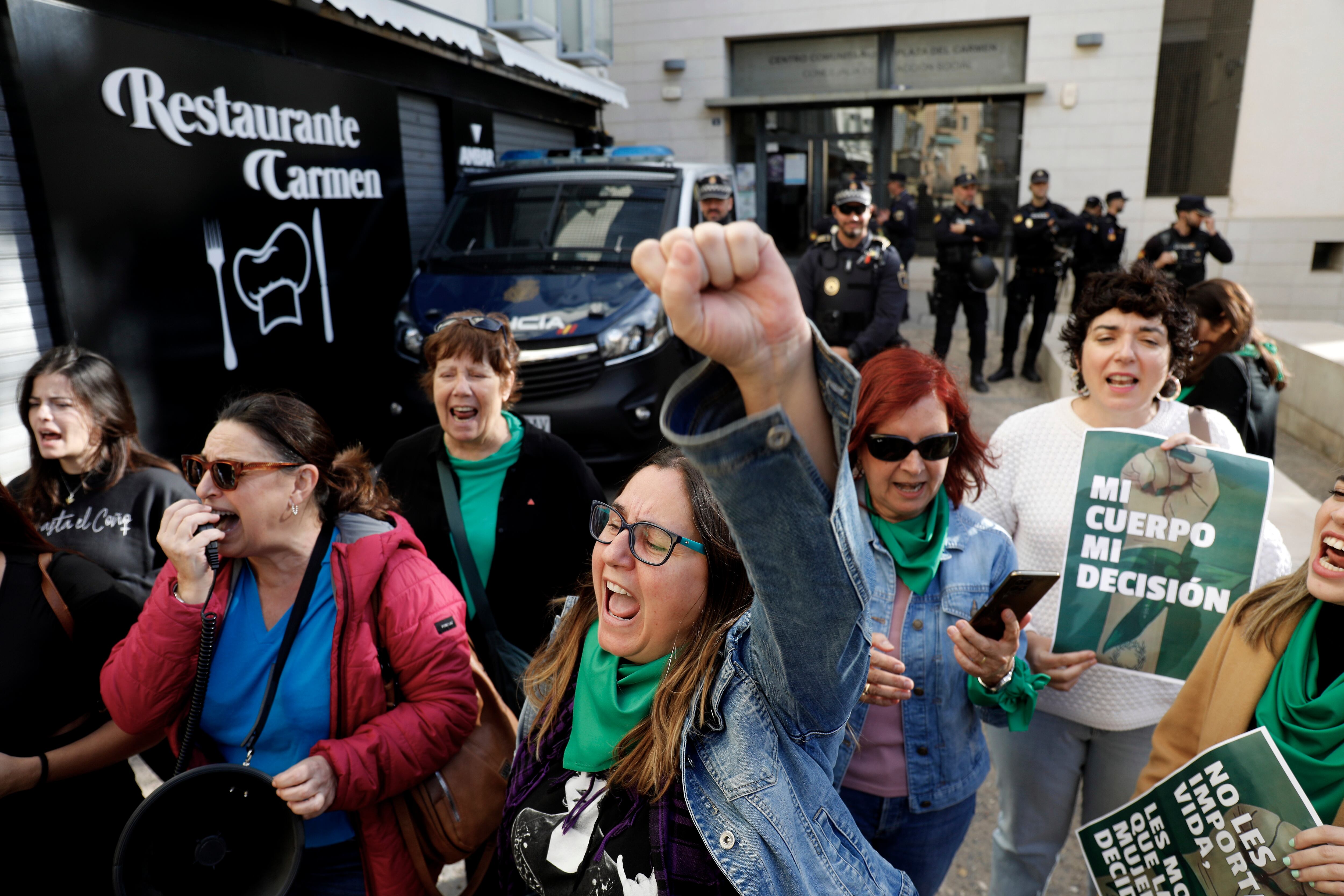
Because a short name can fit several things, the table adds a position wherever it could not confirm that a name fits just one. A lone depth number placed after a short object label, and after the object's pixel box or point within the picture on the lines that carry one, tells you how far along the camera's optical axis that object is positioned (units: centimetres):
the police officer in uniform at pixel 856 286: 639
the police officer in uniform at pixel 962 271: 919
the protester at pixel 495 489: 284
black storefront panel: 464
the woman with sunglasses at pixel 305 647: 189
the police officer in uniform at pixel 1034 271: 942
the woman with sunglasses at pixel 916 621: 207
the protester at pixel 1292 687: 167
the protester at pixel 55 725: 200
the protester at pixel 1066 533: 235
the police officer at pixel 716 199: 727
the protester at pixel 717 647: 88
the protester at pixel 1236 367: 327
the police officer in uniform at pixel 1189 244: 898
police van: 607
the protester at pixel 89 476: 268
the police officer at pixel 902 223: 1198
